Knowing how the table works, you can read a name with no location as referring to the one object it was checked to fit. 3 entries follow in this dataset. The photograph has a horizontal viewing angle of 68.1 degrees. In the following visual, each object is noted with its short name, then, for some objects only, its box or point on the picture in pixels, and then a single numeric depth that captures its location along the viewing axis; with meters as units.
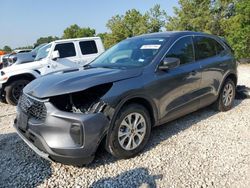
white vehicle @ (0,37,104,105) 5.21
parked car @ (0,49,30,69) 6.22
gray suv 2.22
